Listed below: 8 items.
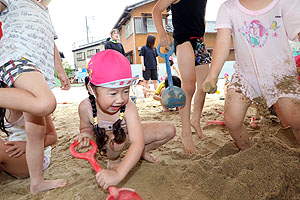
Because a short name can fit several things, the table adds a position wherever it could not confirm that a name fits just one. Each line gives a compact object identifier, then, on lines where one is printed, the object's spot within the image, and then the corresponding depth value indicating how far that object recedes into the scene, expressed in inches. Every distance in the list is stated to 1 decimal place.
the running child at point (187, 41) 79.2
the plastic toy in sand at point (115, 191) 41.5
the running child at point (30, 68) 42.9
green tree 1190.2
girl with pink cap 49.6
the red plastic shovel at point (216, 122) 104.7
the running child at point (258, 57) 56.4
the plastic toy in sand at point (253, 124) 93.2
